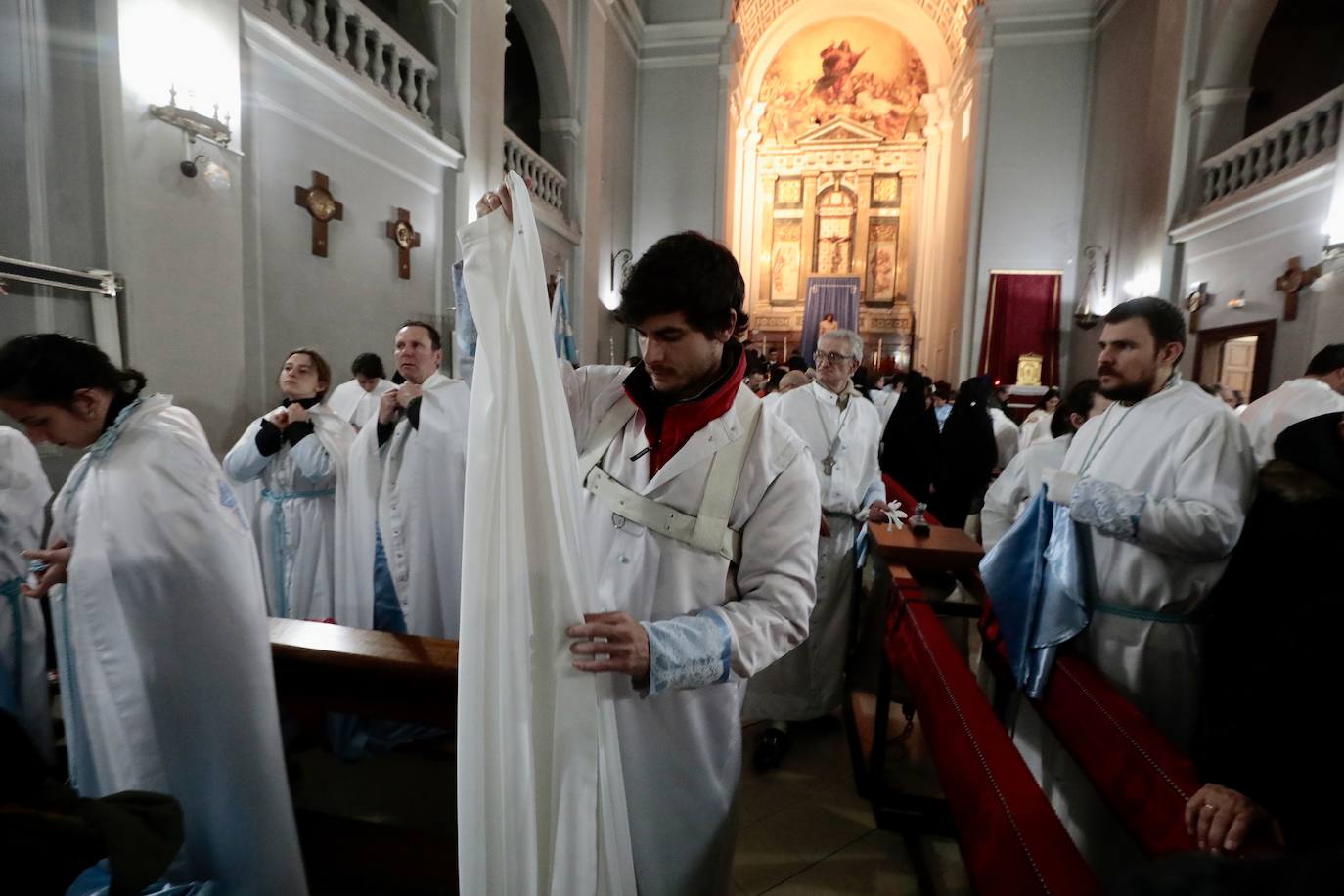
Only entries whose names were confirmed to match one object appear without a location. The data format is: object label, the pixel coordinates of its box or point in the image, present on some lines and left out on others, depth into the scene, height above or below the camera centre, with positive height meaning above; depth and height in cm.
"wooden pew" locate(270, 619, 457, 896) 175 -98
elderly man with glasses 312 -62
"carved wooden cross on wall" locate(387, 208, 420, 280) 559 +118
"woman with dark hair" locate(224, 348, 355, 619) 308 -58
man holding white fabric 118 -30
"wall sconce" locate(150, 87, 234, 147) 333 +129
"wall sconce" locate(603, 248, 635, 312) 1153 +211
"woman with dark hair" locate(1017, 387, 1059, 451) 559 -27
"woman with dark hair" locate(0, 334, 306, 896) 160 -69
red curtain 1116 +122
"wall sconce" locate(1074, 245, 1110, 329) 1025 +158
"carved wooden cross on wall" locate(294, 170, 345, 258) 460 +120
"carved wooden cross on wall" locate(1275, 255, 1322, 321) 606 +117
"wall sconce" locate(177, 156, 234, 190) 349 +107
